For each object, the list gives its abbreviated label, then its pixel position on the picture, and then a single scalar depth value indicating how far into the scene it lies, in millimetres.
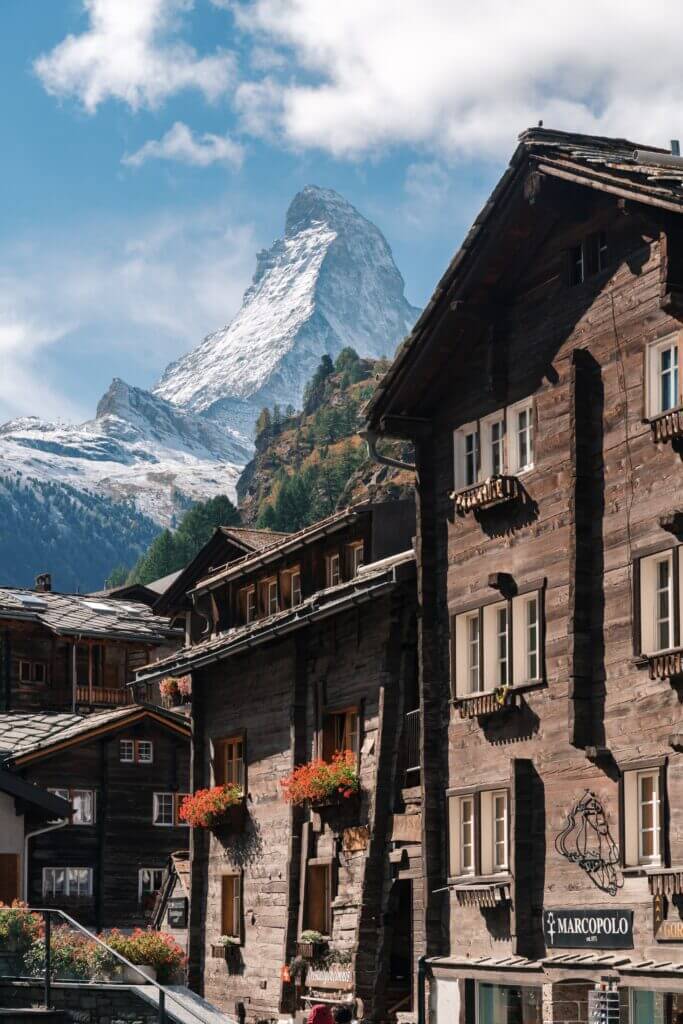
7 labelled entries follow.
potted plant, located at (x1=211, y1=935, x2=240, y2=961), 43688
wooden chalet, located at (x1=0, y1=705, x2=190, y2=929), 56844
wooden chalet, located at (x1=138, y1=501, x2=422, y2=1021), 37875
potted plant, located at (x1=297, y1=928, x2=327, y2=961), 39469
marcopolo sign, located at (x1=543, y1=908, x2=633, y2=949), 28703
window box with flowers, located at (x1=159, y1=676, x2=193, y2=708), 62750
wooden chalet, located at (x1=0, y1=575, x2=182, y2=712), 69438
